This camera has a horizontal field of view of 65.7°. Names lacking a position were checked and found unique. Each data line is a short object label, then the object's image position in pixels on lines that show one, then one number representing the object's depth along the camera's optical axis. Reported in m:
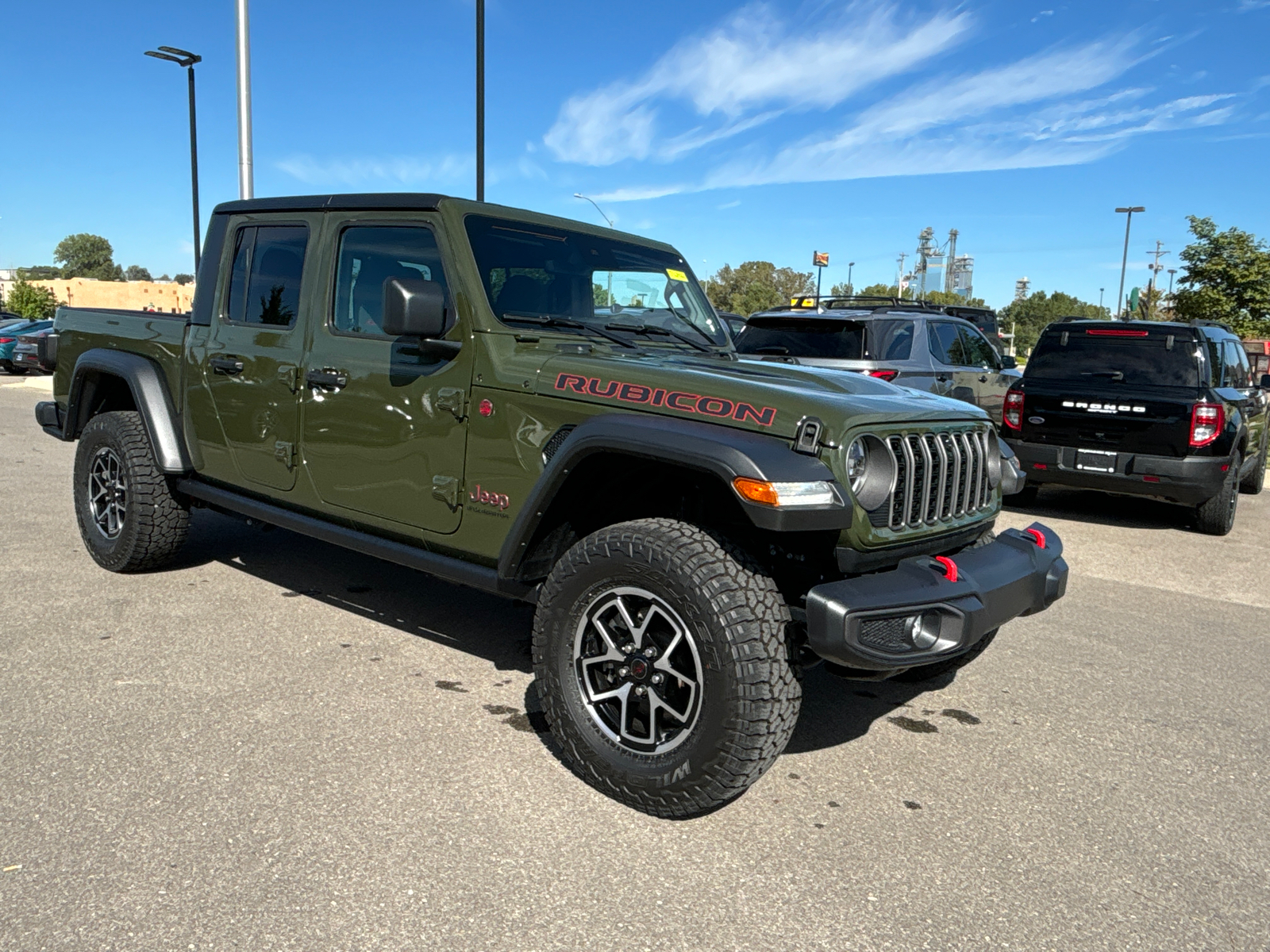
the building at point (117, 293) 78.56
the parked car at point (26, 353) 23.22
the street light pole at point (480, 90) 12.48
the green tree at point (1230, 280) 28.42
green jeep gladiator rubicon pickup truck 2.85
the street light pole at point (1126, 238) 51.55
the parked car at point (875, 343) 8.67
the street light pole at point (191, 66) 22.33
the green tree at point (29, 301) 56.97
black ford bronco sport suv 7.75
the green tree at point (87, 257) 157.25
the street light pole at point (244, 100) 12.52
